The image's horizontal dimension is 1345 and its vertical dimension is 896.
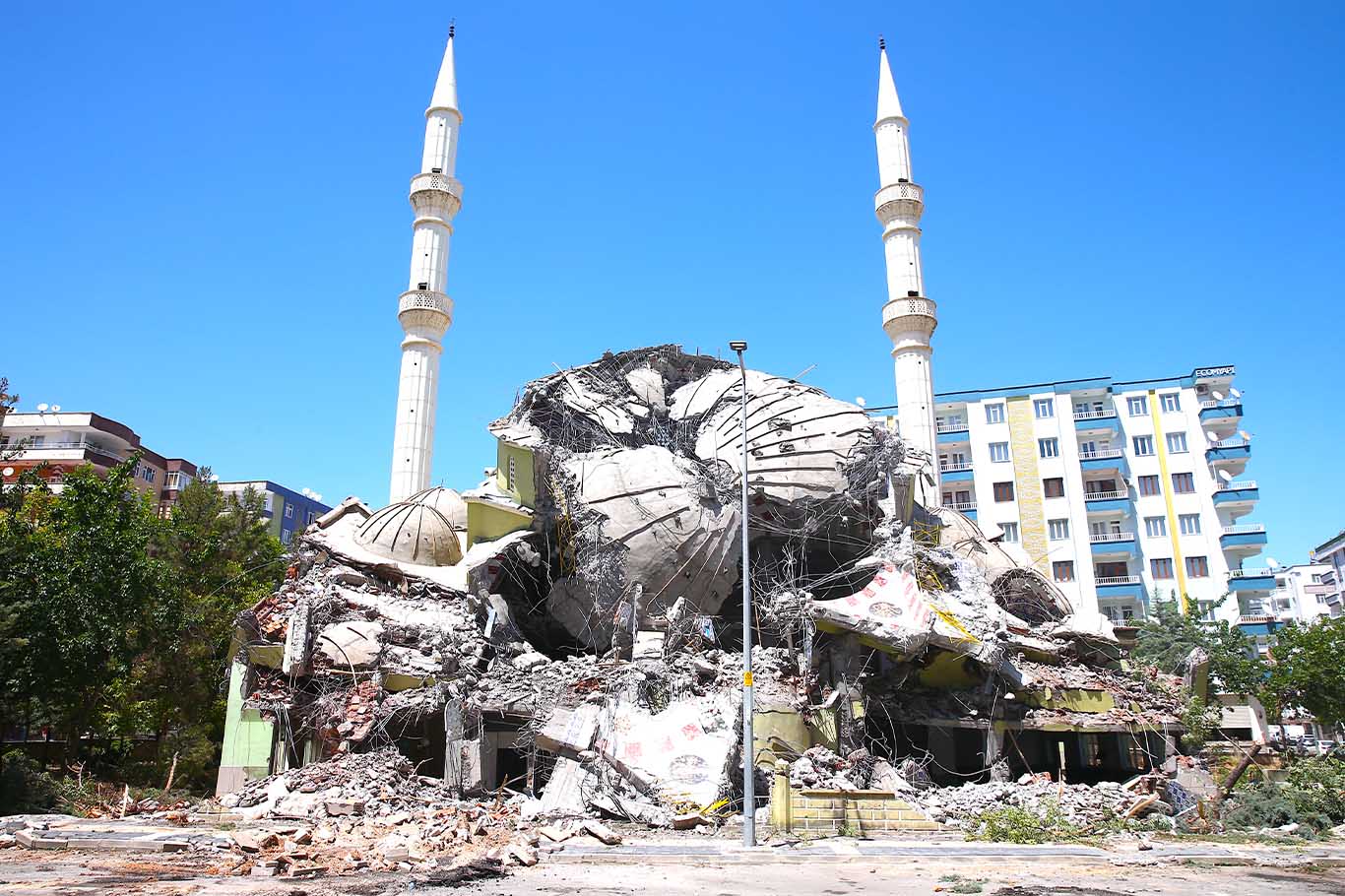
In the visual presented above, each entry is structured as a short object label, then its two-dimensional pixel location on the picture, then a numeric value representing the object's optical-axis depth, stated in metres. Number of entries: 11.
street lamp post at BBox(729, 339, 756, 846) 14.22
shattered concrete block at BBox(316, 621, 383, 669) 21.17
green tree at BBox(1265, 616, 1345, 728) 31.47
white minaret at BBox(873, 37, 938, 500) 36.44
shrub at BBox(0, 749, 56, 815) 19.55
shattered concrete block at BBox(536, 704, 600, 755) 18.12
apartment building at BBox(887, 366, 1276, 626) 47.19
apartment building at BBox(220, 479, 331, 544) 60.91
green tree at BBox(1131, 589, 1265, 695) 35.38
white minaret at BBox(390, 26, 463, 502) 35.19
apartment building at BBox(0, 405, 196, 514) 52.34
